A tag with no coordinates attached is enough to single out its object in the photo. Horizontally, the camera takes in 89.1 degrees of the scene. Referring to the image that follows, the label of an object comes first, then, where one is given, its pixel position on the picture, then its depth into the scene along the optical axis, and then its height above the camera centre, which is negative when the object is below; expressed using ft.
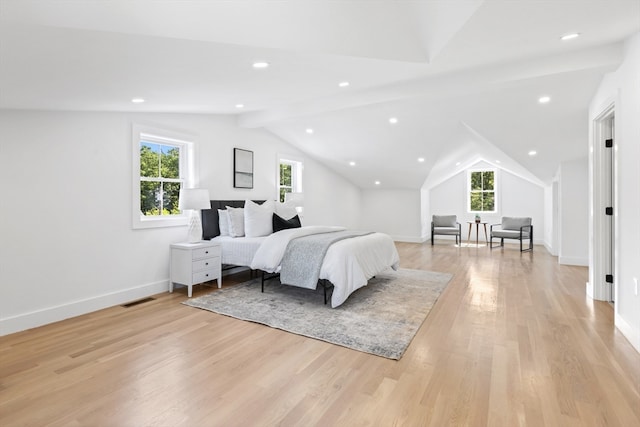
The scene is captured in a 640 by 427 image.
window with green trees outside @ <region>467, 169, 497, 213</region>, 30.35 +2.10
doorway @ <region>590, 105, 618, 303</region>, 11.88 +0.16
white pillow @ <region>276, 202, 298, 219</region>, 16.91 +0.11
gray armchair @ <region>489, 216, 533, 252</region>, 24.48 -1.31
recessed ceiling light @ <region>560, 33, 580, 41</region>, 8.57 +4.74
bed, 11.73 -1.54
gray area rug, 9.09 -3.39
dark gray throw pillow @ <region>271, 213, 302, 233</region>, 15.96 -0.50
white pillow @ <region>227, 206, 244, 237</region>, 15.83 -0.49
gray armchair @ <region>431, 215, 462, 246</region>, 27.76 -1.05
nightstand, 13.14 -2.10
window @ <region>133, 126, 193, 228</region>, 13.01 +1.70
